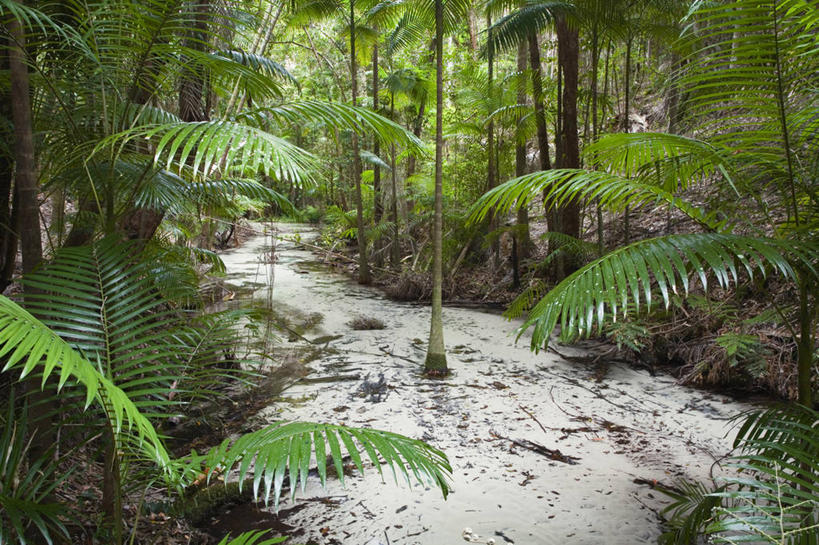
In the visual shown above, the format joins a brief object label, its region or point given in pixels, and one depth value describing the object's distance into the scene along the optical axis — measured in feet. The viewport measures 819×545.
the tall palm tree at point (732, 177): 4.47
